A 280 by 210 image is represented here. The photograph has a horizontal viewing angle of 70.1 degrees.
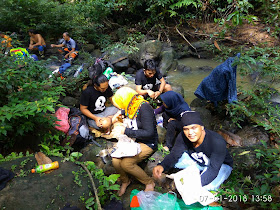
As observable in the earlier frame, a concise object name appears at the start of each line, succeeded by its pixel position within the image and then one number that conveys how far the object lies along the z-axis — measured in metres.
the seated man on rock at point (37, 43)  7.93
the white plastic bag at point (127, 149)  3.02
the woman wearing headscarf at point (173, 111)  3.88
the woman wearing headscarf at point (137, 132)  3.04
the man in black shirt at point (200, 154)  2.54
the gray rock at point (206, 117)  4.32
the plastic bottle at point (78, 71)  5.97
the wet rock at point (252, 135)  3.78
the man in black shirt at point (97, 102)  3.87
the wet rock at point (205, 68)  7.77
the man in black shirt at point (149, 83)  4.80
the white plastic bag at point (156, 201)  2.51
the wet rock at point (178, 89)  6.00
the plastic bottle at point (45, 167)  2.37
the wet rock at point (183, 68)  7.92
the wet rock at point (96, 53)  8.85
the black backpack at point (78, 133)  3.75
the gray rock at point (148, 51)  8.00
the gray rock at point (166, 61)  7.91
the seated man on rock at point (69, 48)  7.31
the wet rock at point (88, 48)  8.99
